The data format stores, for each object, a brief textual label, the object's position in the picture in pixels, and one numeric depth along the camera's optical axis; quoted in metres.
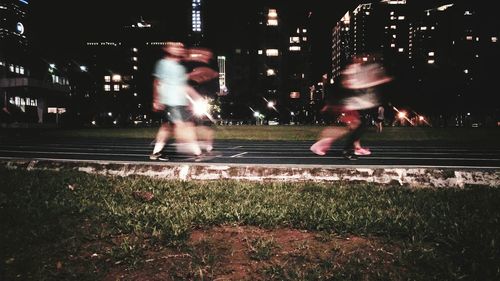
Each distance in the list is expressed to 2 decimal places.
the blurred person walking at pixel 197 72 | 8.24
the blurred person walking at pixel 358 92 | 8.82
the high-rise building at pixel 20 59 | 71.75
